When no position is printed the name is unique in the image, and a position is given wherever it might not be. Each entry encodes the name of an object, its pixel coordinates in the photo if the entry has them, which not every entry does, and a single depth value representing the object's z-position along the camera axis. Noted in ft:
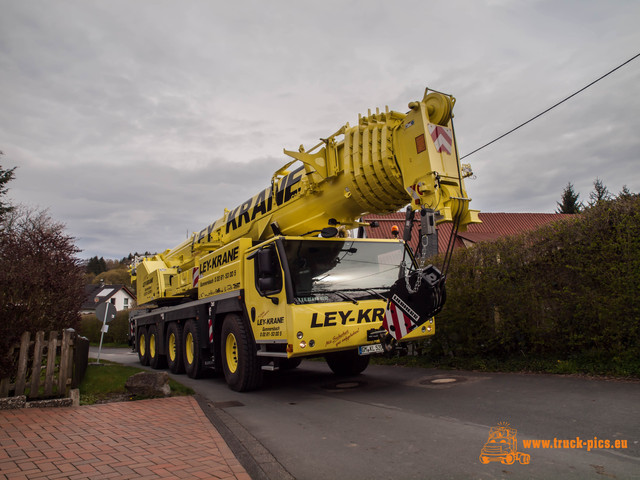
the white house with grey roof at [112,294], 203.36
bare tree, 19.69
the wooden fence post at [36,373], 19.72
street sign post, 47.03
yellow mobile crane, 17.88
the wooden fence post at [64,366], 20.60
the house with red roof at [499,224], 79.54
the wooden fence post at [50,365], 20.21
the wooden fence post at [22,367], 19.35
